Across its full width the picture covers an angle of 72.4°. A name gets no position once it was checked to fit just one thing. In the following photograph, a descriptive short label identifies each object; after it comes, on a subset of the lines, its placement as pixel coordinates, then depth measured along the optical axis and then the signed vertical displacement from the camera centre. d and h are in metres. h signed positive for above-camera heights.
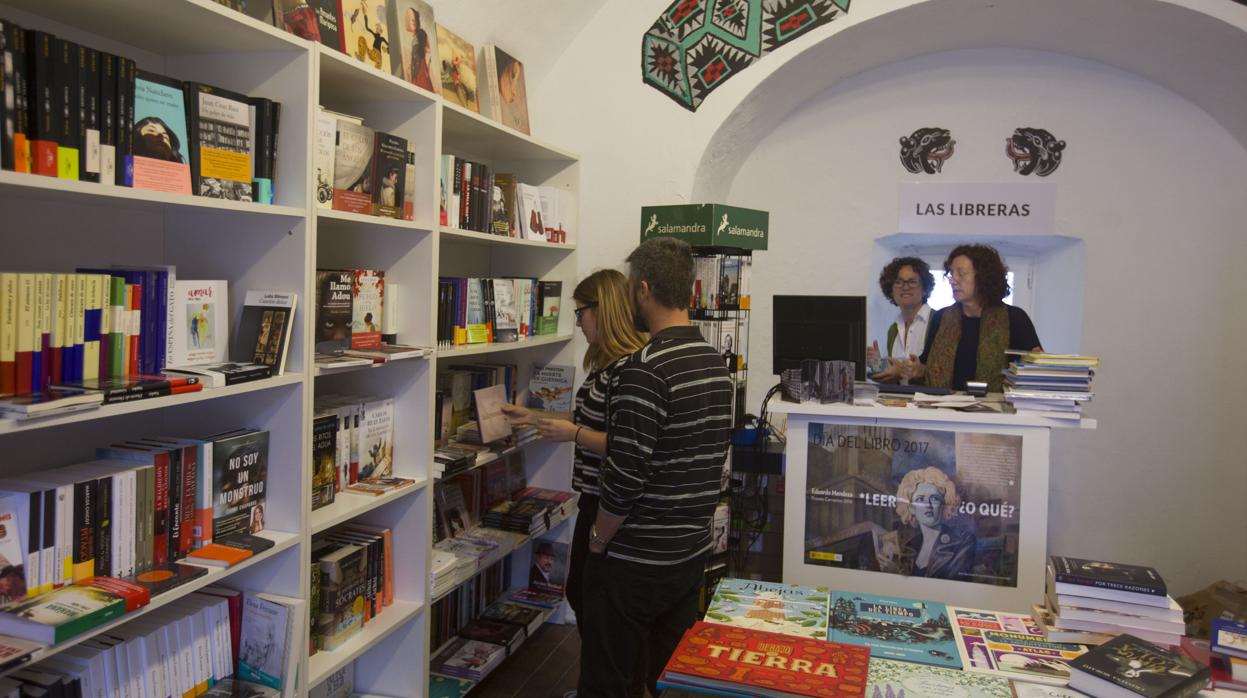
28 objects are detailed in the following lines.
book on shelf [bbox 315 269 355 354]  2.45 +0.01
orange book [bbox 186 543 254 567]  1.97 -0.58
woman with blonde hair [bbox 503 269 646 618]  2.83 -0.23
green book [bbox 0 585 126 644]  1.55 -0.58
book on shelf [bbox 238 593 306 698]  2.15 -0.84
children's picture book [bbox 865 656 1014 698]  1.78 -0.76
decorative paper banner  4.17 +1.39
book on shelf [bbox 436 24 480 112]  3.34 +0.99
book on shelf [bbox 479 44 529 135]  3.70 +1.02
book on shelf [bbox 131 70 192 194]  1.81 +0.37
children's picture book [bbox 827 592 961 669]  1.99 -0.75
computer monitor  3.32 -0.02
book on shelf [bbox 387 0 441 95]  2.93 +0.97
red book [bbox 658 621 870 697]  1.72 -0.73
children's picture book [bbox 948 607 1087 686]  1.90 -0.75
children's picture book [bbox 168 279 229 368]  1.99 -0.04
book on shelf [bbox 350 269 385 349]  2.62 +0.02
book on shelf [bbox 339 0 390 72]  2.62 +0.89
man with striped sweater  2.39 -0.44
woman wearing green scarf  4.86 +0.03
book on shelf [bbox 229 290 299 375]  2.15 -0.05
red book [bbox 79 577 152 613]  1.71 -0.57
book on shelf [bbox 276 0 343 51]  2.33 +0.83
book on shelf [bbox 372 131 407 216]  2.61 +0.43
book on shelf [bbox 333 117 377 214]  2.46 +0.43
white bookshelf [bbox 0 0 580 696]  1.91 +0.16
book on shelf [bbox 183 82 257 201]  1.95 +0.39
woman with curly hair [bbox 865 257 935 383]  4.98 +0.13
